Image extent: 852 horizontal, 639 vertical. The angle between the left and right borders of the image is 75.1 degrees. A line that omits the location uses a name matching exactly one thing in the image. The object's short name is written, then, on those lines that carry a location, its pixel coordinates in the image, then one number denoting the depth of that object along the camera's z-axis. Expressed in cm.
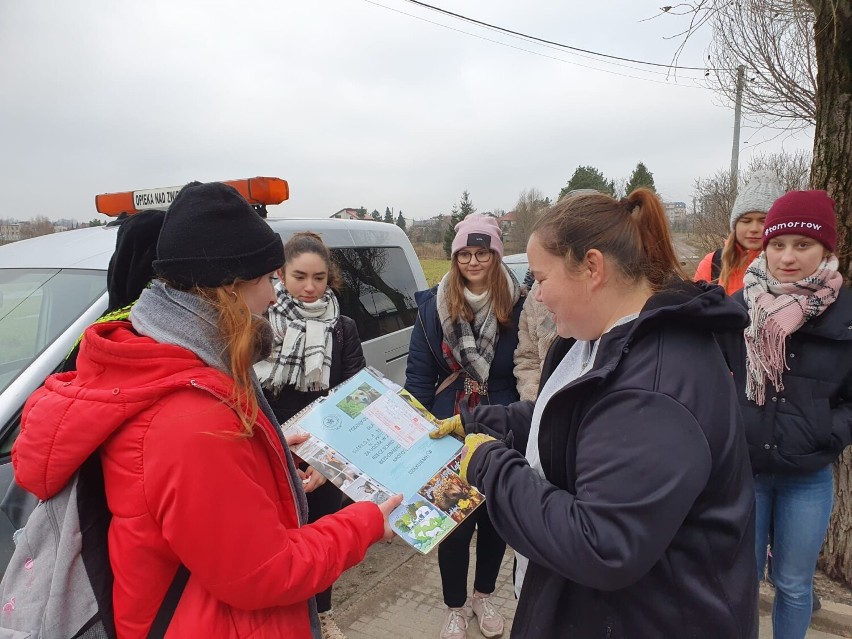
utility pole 1296
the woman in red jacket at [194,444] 109
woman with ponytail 105
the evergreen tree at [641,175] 3657
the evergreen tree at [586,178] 3791
